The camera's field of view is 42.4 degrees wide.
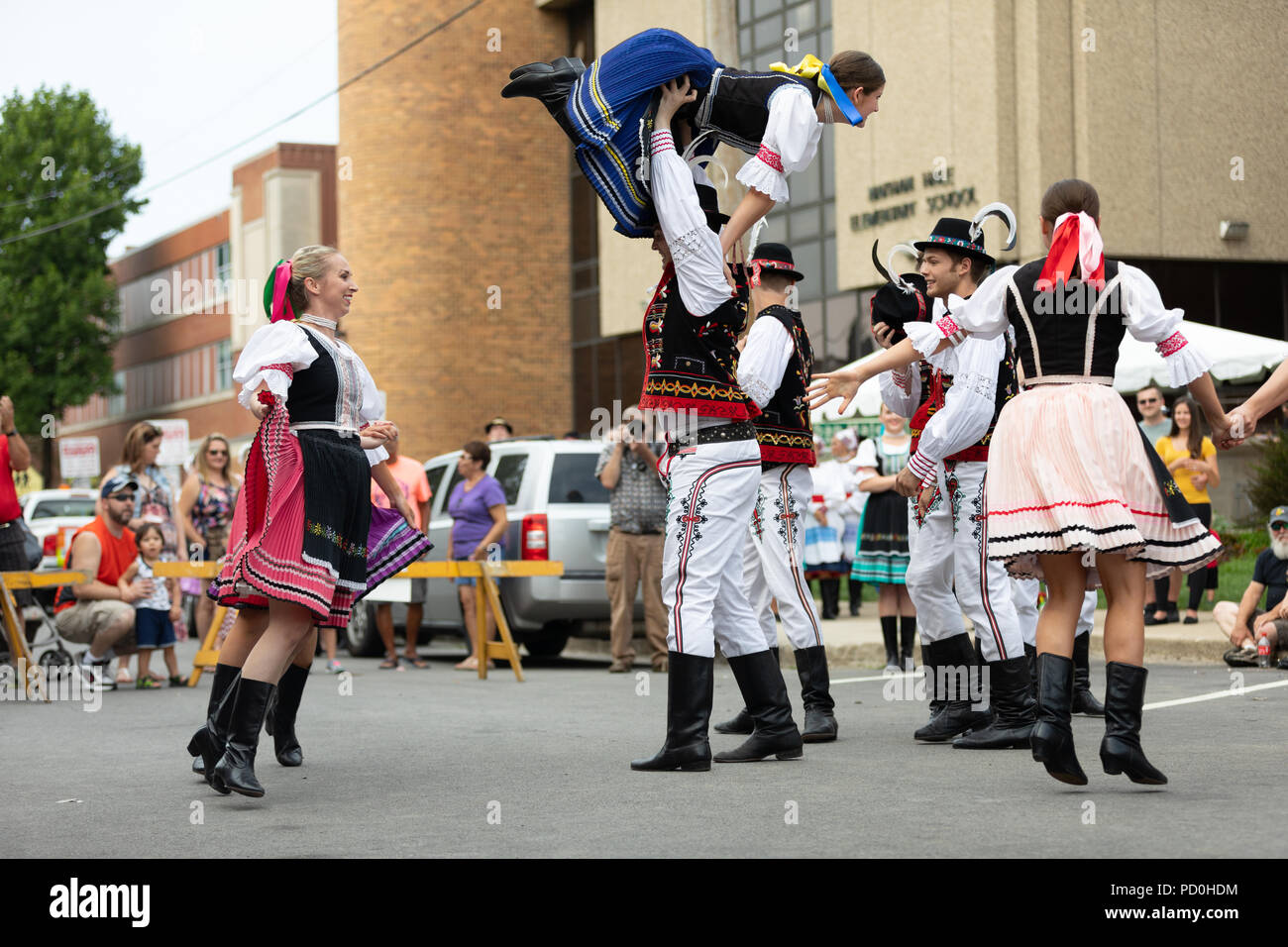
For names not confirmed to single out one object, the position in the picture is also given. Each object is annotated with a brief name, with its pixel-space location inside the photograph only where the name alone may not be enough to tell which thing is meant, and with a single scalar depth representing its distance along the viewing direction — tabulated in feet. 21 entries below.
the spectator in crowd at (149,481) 42.70
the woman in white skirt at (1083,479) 18.04
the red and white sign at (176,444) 103.71
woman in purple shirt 45.03
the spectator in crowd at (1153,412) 49.24
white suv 44.60
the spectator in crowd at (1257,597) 35.88
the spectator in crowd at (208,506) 44.98
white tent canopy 54.90
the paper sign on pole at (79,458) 113.09
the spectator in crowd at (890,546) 38.62
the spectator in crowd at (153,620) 40.40
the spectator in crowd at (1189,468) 45.83
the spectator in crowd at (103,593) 39.68
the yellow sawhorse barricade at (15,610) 37.19
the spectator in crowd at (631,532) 42.65
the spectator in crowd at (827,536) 58.34
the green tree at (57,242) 172.86
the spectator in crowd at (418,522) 46.11
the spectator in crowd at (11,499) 37.55
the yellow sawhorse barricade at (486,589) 40.68
